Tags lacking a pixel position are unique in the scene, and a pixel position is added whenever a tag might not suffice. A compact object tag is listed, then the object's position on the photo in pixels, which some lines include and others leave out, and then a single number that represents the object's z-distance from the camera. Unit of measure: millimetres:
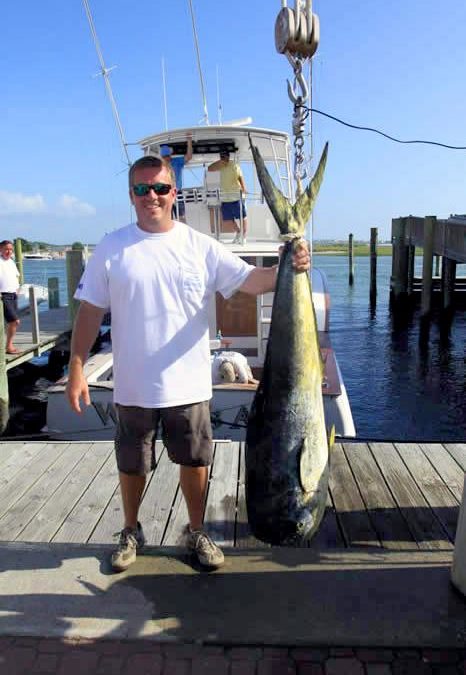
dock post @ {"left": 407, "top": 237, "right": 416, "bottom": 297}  21692
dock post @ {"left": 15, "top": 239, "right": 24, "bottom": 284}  18178
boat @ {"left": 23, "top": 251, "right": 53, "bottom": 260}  66838
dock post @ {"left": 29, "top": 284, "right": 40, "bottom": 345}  9164
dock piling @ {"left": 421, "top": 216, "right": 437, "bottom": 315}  17203
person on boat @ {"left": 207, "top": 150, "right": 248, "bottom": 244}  7754
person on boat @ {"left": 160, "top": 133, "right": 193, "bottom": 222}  7844
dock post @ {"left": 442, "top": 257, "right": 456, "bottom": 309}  19091
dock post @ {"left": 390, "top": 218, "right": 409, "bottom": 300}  22000
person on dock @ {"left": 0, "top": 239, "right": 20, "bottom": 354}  7867
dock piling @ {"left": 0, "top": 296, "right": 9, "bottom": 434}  4341
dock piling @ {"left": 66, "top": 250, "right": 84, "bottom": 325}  10320
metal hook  2020
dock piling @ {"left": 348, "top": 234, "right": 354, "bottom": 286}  29531
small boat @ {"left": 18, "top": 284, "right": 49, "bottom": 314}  13805
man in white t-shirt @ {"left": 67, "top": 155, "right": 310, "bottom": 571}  2105
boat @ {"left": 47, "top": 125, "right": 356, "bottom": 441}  5404
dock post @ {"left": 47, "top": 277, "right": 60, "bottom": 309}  14578
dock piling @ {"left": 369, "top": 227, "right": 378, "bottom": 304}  22969
